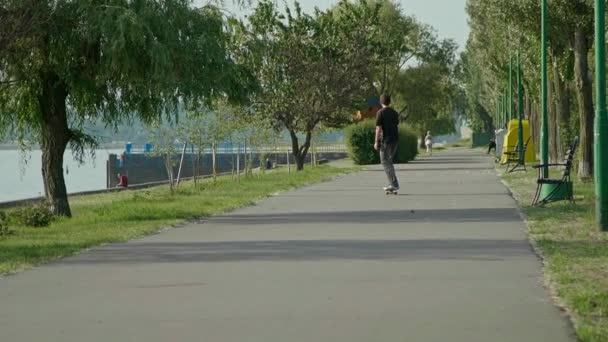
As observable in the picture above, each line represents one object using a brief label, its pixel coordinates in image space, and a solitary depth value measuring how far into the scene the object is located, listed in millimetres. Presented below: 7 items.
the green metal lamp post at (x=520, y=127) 43516
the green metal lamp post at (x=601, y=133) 16156
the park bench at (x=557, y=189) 21703
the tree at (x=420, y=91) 101125
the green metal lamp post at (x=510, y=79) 55781
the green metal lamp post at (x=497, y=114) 91125
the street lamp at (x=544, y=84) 26906
